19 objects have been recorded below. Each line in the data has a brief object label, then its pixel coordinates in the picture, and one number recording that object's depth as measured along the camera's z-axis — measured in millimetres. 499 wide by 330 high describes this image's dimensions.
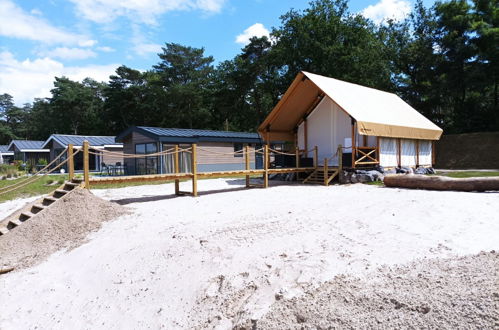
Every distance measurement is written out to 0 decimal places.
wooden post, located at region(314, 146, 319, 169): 15208
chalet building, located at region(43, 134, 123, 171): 28488
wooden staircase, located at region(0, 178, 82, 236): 7355
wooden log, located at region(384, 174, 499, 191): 10024
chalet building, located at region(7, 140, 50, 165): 33750
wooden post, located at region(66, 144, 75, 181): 8548
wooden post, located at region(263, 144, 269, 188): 13164
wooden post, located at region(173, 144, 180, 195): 11229
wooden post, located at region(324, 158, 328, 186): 13988
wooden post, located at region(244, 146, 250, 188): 13367
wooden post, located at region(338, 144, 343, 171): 14219
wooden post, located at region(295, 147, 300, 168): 15211
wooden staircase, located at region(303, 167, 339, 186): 14109
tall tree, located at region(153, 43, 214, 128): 40344
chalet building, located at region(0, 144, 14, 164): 39469
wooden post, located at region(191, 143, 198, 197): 11092
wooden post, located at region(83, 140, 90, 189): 8617
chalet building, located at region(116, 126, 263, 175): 20078
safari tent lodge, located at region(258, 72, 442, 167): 14352
